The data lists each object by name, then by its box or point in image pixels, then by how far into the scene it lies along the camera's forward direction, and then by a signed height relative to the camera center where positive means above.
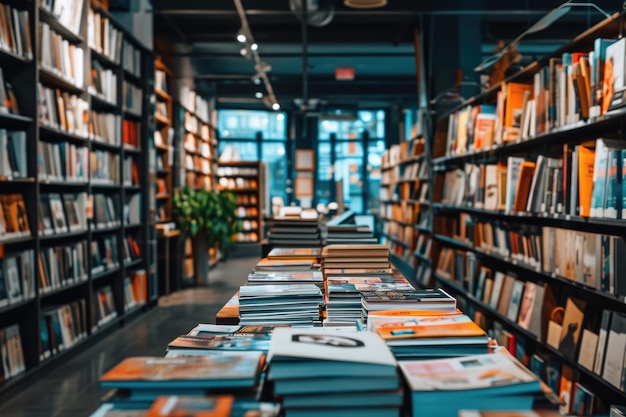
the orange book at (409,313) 1.70 -0.31
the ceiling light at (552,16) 4.18 +1.19
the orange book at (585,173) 3.34 +0.10
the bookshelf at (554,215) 3.12 -0.13
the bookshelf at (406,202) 10.14 -0.17
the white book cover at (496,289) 4.91 -0.72
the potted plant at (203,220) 9.41 -0.37
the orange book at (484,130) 5.26 +0.52
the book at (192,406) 1.06 -0.35
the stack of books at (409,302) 1.79 -0.30
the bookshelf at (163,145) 9.05 +0.70
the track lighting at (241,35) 8.46 +2.05
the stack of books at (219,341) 1.50 -0.35
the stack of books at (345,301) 2.07 -0.34
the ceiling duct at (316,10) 7.86 +2.23
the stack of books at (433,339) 1.43 -0.32
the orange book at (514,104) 4.65 +0.62
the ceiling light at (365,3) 7.13 +2.08
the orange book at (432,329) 1.46 -0.31
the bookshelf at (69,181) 4.43 +0.12
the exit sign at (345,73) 14.16 +2.58
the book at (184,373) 1.19 -0.33
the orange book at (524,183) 4.27 +0.06
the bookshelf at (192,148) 10.11 +0.86
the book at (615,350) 2.98 -0.73
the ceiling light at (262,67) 10.50 +2.03
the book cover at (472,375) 1.18 -0.34
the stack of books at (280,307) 2.13 -0.36
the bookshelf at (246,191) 17.06 +0.10
